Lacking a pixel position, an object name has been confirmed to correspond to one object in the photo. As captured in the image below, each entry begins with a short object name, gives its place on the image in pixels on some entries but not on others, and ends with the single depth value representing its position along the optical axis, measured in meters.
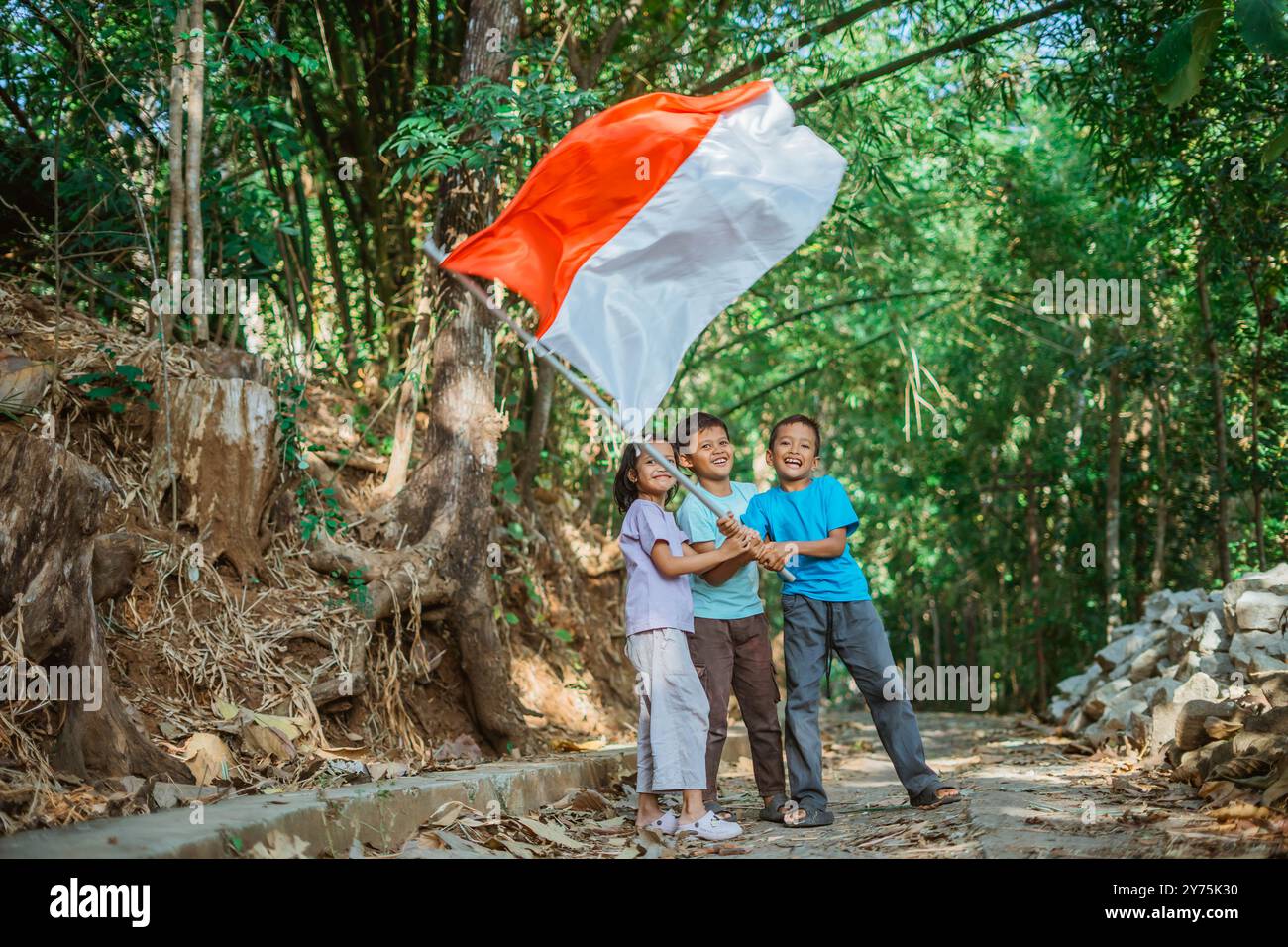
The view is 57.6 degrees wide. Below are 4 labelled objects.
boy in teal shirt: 5.07
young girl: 4.72
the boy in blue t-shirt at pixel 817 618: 4.96
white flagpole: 4.17
